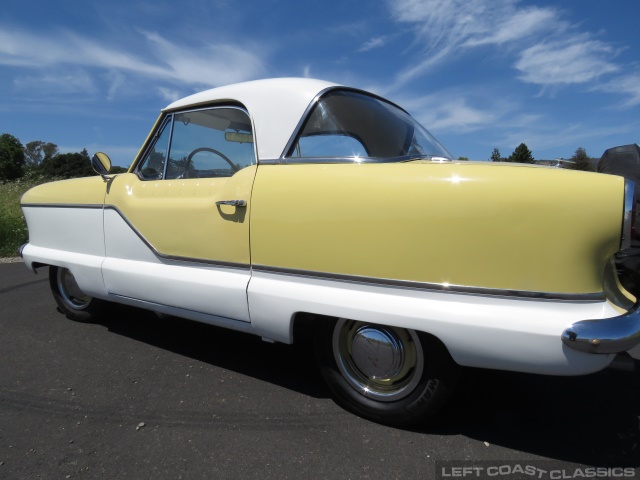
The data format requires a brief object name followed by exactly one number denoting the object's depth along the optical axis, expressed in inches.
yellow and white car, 59.2
